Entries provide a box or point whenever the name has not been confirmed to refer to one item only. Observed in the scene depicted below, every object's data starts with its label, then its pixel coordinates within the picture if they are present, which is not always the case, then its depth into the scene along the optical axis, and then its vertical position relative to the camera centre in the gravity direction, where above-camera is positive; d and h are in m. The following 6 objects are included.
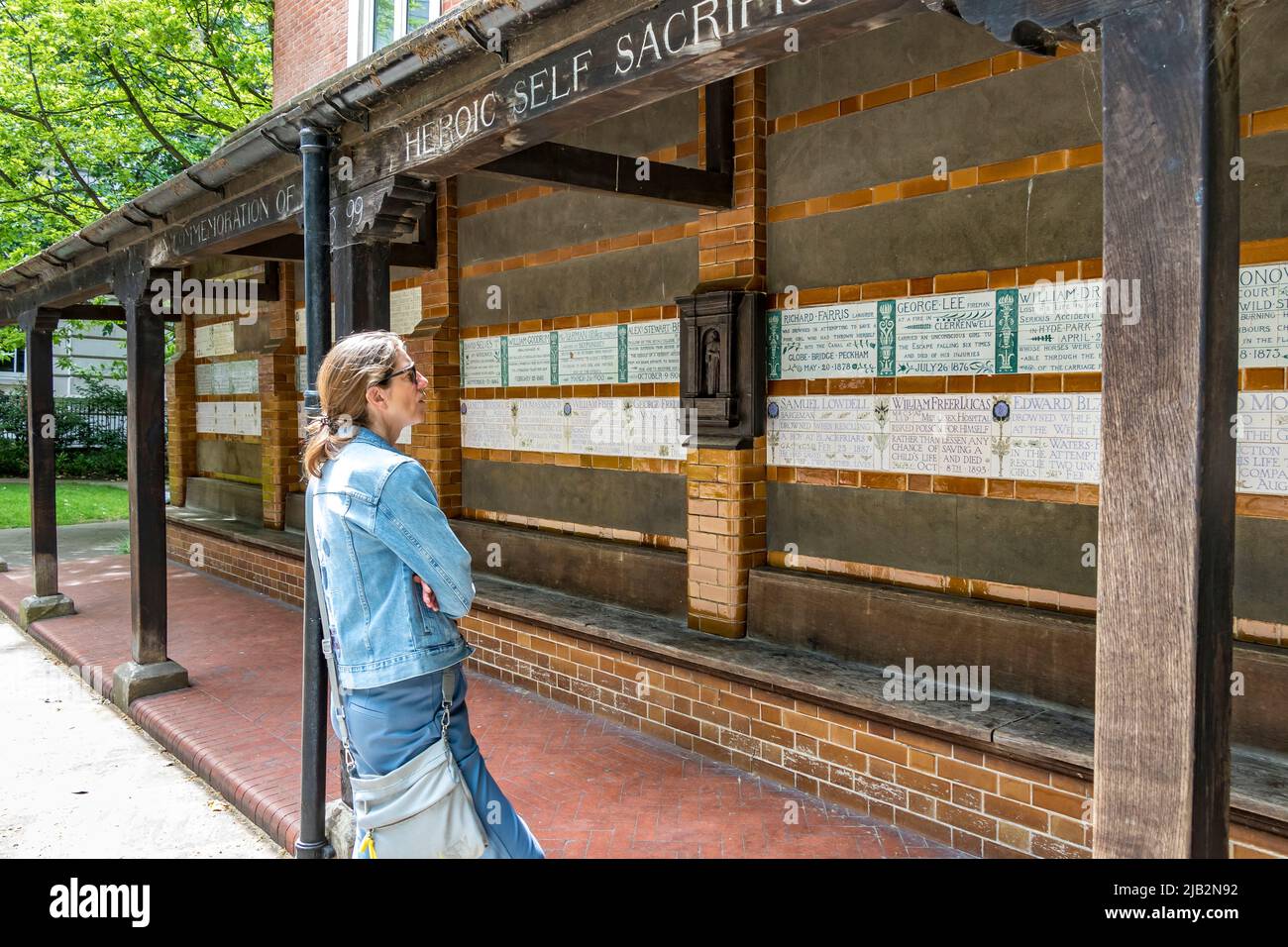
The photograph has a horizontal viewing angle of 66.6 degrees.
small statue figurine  6.11 +0.43
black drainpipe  4.43 +0.29
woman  2.48 -0.43
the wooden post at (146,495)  7.27 -0.48
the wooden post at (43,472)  9.94 -0.42
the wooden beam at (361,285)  4.70 +0.71
